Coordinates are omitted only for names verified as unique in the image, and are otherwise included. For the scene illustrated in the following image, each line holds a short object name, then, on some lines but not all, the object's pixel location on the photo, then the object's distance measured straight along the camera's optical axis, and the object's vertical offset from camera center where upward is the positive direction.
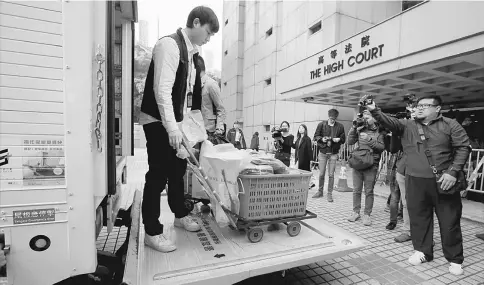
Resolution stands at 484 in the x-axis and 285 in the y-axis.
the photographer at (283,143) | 6.49 -0.33
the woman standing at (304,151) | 6.54 -0.53
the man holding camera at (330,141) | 5.87 -0.24
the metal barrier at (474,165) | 5.96 -0.77
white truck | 1.42 -0.06
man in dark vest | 2.13 +0.21
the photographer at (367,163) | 4.33 -0.50
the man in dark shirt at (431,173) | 2.93 -0.47
